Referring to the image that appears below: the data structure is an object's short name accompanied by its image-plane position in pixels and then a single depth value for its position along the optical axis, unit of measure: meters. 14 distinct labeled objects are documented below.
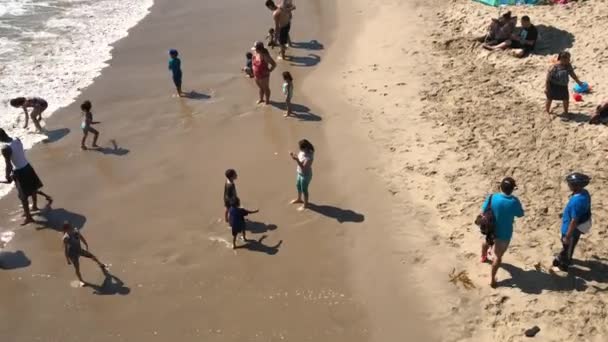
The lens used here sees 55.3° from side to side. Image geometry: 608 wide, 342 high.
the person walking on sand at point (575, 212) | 7.60
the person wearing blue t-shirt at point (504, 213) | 7.50
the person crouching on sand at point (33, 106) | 12.88
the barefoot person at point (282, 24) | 16.11
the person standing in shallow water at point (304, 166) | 9.55
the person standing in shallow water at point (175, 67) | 13.91
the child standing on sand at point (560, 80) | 11.26
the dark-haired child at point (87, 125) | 12.13
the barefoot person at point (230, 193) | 9.19
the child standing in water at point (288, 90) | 12.74
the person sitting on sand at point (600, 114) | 11.14
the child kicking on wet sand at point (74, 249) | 8.43
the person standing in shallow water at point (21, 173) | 10.03
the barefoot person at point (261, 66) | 13.29
